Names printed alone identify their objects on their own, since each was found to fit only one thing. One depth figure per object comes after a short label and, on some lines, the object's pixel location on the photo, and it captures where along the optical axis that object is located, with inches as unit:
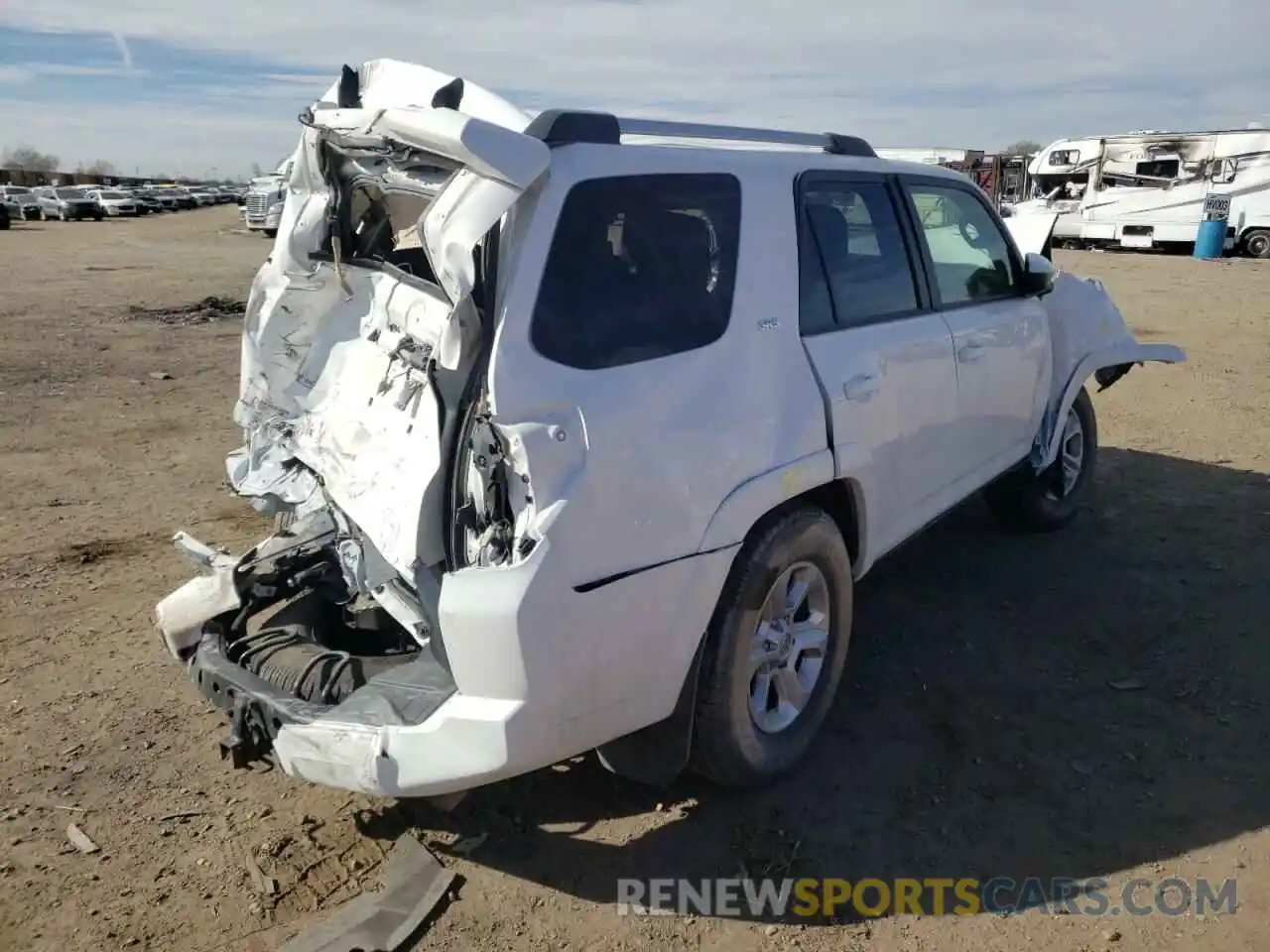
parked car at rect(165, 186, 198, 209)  2630.4
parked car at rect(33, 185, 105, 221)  1835.6
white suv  102.1
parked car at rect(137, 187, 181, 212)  2436.8
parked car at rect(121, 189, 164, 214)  2199.8
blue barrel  969.5
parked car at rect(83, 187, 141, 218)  1971.0
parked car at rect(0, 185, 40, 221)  1834.4
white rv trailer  971.3
